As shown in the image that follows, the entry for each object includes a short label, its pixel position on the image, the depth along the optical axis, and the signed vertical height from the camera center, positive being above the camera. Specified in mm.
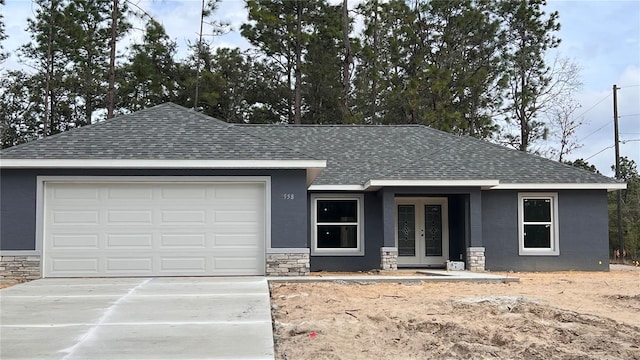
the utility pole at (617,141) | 24344 +2783
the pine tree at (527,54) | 30984 +7595
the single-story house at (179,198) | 13266 +364
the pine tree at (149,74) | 28281 +6317
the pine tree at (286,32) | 29703 +8432
